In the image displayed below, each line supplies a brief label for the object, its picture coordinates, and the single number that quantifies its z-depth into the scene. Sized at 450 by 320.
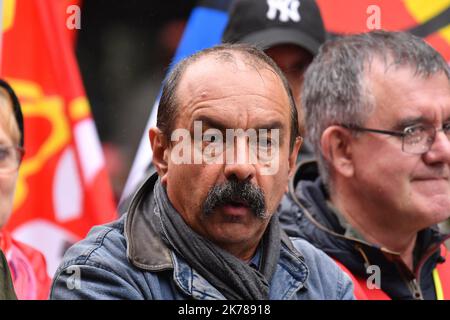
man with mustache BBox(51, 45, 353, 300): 4.10
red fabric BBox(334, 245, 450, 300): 5.60
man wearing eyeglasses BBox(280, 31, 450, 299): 5.74
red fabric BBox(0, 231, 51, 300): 5.50
